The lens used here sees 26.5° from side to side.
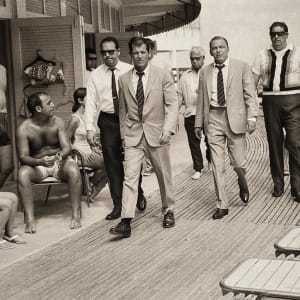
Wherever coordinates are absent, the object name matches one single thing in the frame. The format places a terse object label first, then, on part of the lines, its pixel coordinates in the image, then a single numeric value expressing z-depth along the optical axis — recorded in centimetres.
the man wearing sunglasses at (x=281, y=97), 659
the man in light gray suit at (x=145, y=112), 551
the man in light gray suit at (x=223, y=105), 598
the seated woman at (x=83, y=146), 672
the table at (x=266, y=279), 240
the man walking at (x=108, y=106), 592
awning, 1273
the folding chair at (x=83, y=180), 587
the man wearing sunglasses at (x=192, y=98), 816
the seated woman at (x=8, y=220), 500
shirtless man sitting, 573
